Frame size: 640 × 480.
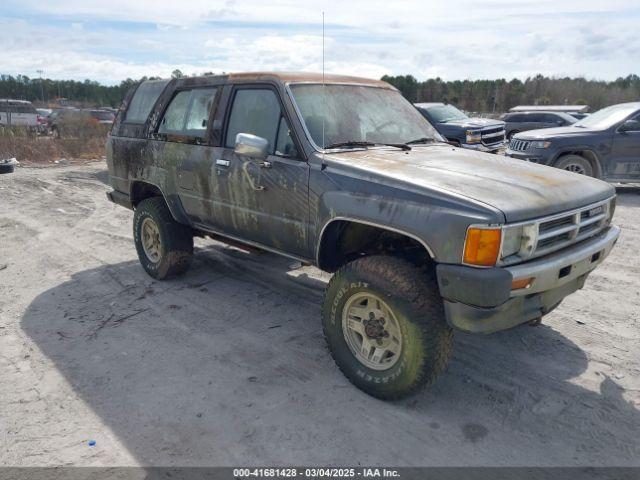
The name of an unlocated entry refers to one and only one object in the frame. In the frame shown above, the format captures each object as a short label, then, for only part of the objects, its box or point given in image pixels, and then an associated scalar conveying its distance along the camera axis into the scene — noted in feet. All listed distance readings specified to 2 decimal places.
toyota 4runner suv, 8.99
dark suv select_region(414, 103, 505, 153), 43.98
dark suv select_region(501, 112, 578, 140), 61.36
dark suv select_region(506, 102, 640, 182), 30.01
